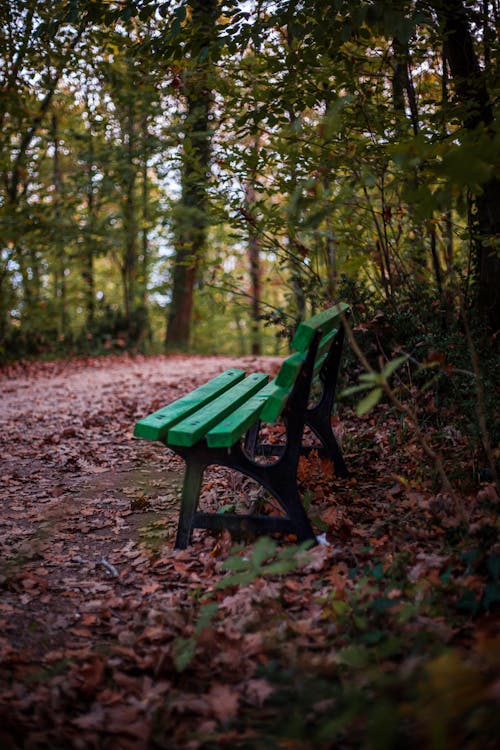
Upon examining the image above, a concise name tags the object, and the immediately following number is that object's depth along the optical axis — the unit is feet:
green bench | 9.21
